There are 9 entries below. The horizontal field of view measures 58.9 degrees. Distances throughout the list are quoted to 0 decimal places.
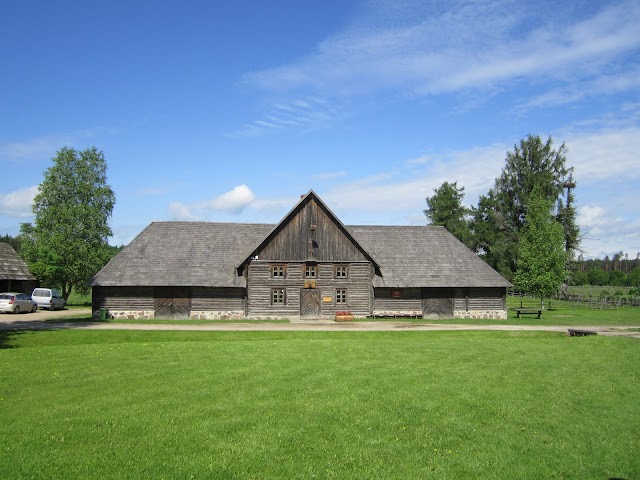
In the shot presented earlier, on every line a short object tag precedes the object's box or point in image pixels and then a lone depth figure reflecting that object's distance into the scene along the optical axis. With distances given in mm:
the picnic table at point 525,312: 43572
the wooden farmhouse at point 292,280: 40344
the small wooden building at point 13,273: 52125
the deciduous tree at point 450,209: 75438
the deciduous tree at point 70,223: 54781
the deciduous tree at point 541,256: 52844
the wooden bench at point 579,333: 29078
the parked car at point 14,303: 41719
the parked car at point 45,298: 47812
